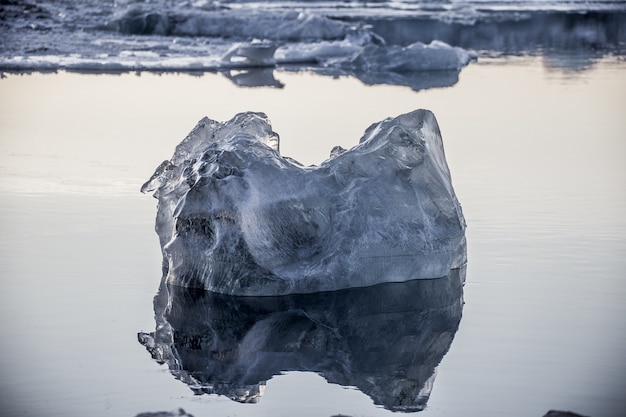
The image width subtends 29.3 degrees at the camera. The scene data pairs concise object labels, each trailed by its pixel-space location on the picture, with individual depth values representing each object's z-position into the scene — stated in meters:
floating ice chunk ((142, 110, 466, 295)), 6.30
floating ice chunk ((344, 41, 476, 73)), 17.67
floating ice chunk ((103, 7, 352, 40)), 23.98
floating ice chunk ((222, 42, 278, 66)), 18.47
